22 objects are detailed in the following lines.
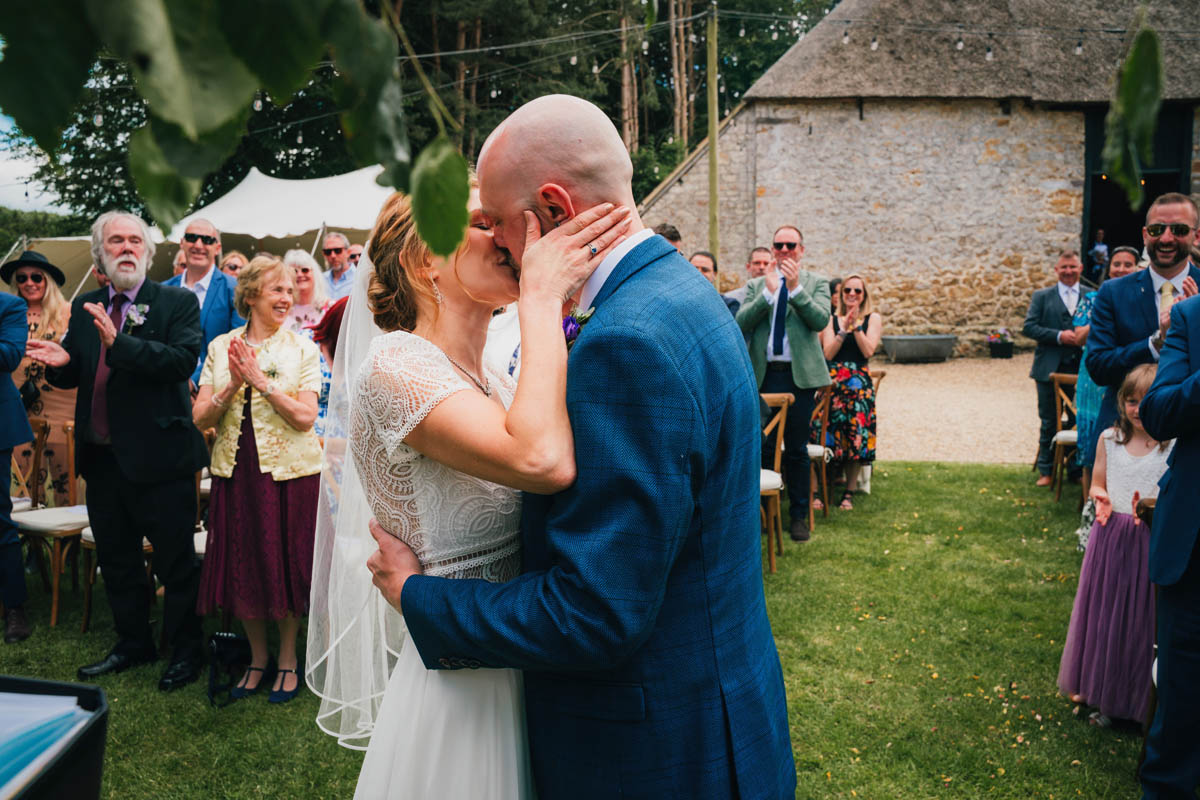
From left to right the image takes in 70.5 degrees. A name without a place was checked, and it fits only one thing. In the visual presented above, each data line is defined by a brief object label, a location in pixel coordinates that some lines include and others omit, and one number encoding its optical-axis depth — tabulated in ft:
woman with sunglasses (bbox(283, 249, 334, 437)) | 20.03
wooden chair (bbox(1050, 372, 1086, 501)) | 25.02
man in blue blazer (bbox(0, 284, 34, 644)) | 16.06
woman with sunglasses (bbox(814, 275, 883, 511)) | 24.93
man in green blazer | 22.04
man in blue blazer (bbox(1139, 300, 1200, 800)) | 8.87
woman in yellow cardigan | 14.43
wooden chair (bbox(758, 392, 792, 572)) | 19.81
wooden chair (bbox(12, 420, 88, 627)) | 17.47
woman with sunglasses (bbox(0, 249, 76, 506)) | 20.49
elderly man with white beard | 14.24
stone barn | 56.59
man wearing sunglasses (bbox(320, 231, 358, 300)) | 26.04
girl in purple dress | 12.21
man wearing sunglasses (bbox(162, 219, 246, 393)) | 20.67
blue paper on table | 3.76
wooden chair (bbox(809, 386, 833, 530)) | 24.52
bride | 4.77
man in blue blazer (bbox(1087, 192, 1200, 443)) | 13.98
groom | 4.43
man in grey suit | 26.96
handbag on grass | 14.32
